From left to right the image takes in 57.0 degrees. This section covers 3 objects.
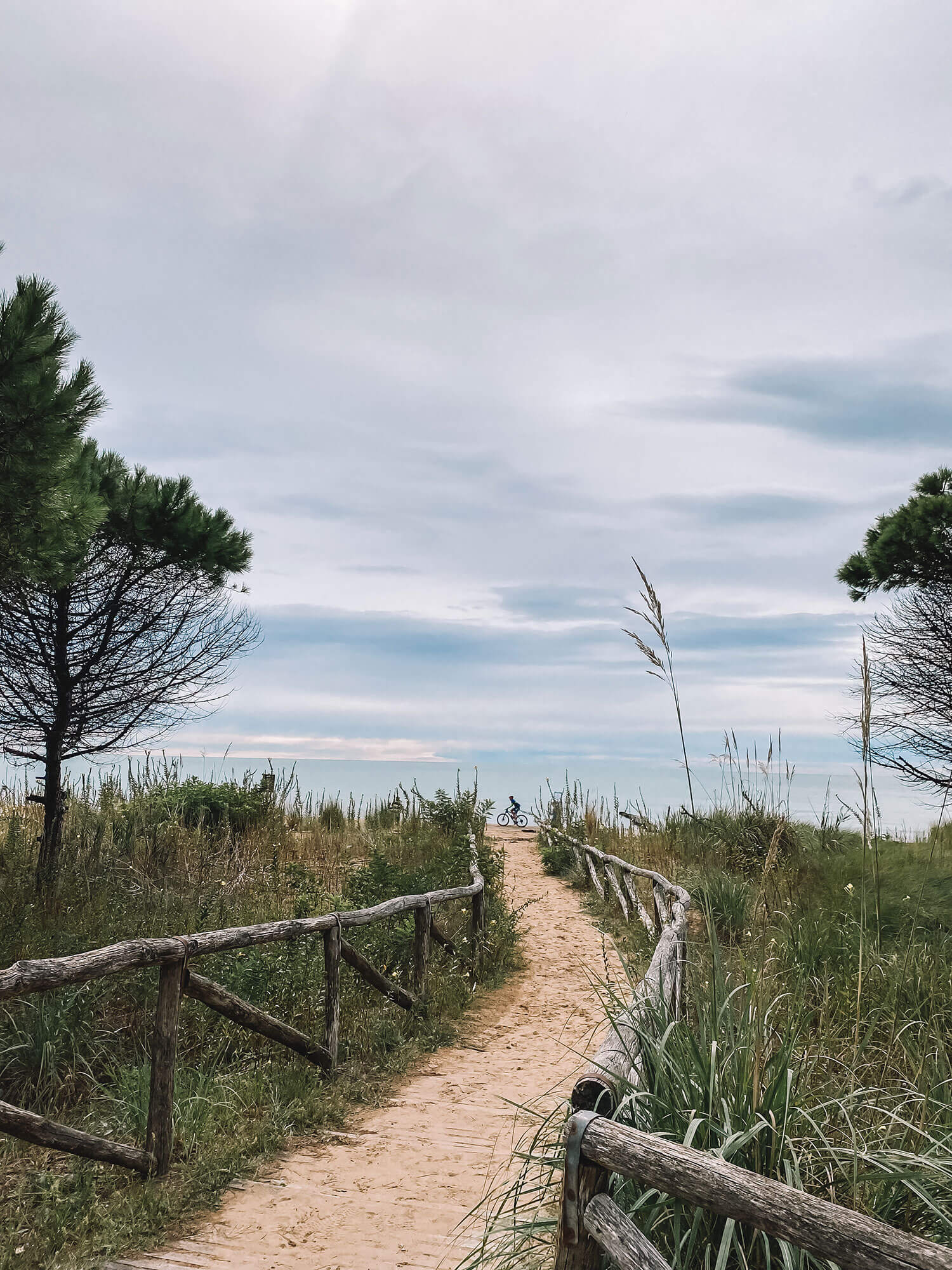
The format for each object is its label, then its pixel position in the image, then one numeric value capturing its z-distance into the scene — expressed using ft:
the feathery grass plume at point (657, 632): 13.23
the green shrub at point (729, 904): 28.91
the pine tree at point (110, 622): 43.01
